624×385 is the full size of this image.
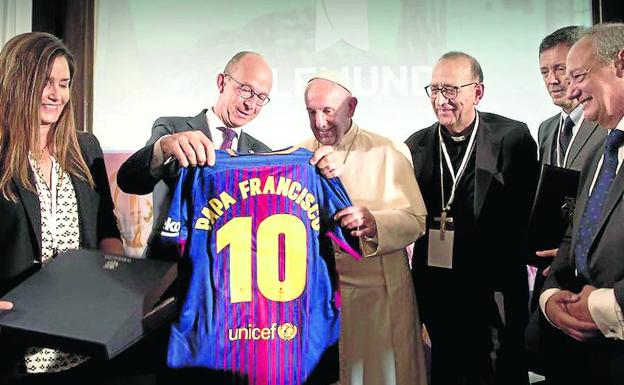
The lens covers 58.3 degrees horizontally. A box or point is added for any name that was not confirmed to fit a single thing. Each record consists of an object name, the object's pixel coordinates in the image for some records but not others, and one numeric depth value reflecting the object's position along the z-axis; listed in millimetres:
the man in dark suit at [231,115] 2404
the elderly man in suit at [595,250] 1729
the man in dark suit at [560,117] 2309
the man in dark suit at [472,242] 2354
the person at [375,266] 2262
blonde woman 1768
